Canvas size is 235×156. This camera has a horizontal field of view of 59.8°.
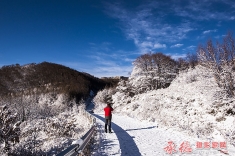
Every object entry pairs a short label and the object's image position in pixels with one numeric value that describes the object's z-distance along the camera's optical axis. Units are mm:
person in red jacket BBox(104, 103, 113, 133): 13922
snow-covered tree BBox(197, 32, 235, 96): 15875
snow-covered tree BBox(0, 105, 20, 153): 15260
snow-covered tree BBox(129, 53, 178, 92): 42094
